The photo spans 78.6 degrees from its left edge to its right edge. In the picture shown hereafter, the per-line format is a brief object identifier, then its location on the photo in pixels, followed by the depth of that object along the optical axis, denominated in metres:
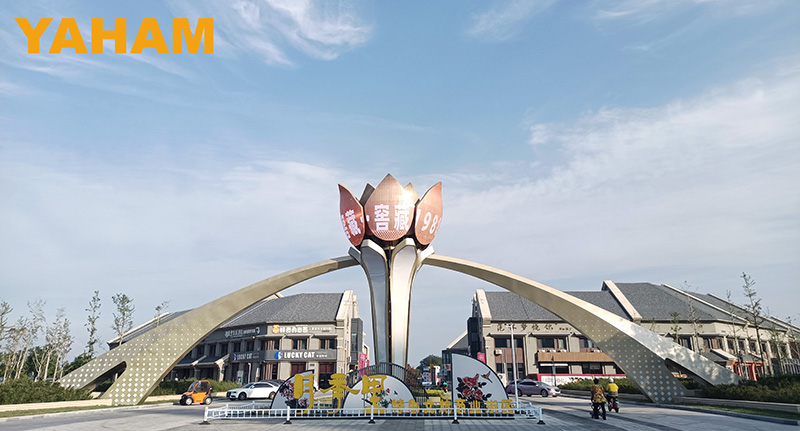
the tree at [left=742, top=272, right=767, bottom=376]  29.13
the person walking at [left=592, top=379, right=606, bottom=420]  16.10
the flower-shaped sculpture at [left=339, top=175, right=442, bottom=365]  23.31
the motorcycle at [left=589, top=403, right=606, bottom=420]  16.38
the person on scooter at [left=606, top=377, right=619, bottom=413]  17.55
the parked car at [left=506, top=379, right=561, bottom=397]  31.47
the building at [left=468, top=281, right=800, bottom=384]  44.00
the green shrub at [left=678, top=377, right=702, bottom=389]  22.93
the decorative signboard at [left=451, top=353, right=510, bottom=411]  15.84
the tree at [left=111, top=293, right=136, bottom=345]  37.94
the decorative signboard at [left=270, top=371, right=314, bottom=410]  16.11
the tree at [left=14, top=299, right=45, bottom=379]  35.49
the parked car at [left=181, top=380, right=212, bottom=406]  24.30
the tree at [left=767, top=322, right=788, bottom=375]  31.95
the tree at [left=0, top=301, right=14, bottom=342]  32.47
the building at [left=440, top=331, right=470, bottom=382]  58.78
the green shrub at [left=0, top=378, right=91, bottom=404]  18.55
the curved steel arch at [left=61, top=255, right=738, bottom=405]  20.89
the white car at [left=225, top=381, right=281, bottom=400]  28.86
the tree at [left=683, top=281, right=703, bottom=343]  39.38
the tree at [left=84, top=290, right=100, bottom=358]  38.03
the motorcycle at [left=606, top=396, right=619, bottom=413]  17.72
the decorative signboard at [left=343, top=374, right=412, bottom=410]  15.93
